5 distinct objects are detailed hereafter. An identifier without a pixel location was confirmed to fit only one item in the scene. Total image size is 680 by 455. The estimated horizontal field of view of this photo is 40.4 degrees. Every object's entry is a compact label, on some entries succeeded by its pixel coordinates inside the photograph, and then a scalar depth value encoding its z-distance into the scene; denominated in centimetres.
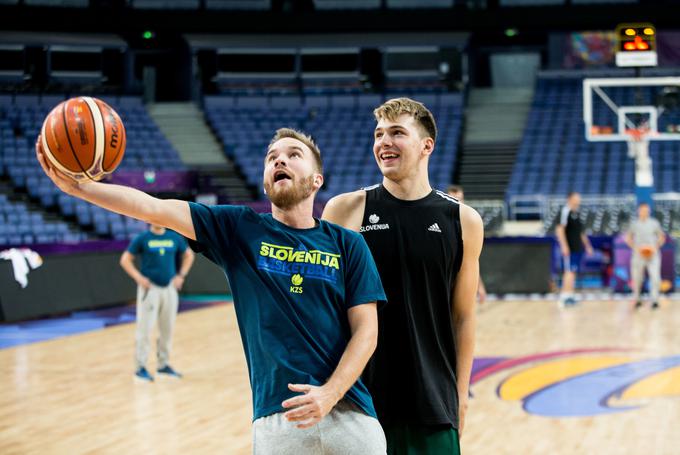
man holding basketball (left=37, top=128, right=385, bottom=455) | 281
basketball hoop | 1836
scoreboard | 1653
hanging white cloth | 1394
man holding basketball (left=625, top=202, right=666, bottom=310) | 1502
